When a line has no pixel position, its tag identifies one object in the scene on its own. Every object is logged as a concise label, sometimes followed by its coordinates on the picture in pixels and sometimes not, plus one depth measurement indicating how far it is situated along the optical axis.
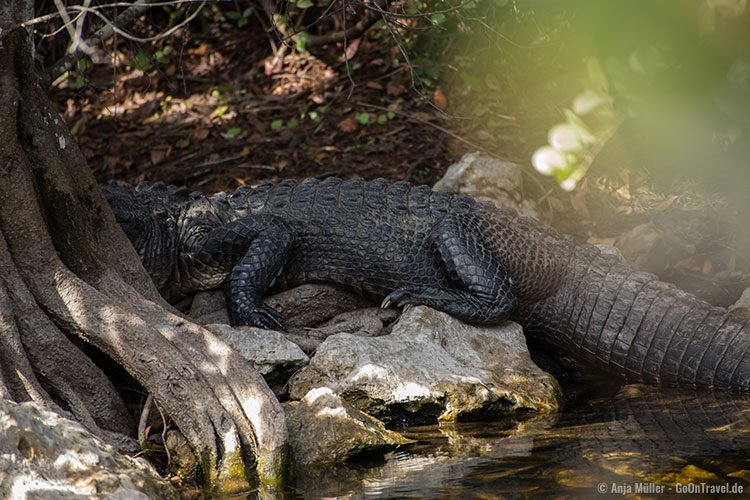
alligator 9.24
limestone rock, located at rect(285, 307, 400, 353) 9.26
